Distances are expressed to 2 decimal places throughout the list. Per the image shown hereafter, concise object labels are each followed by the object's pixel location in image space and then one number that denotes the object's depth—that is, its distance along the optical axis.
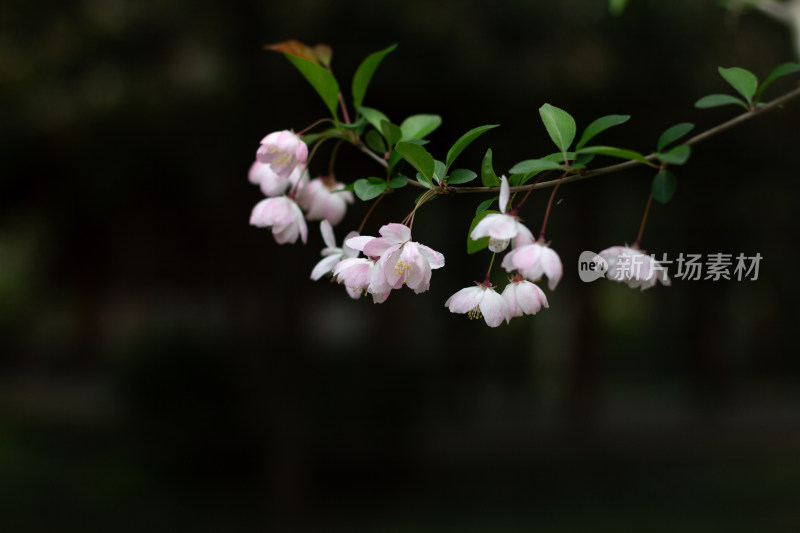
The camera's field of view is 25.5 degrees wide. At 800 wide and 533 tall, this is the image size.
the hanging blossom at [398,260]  0.71
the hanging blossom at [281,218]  0.79
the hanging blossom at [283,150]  0.75
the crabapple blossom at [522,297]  0.73
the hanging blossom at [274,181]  0.79
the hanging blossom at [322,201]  0.80
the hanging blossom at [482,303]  0.74
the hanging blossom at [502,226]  0.70
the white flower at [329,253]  0.77
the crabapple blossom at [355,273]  0.73
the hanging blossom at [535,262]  0.70
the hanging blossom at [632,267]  0.72
